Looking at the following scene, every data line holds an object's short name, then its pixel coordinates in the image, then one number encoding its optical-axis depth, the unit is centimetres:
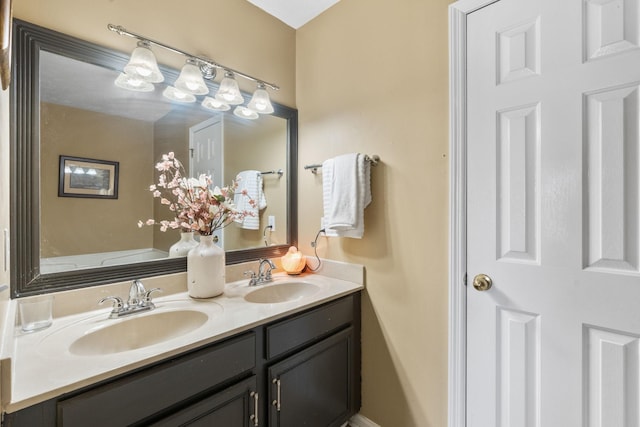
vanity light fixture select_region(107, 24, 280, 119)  126
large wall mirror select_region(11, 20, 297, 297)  107
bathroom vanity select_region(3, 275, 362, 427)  78
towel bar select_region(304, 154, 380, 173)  153
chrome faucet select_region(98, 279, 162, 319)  115
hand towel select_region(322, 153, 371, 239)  151
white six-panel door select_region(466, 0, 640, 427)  90
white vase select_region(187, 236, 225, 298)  136
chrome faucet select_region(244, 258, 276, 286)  163
